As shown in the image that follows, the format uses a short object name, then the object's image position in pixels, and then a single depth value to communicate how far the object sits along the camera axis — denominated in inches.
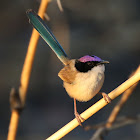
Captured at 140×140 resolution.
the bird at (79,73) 199.2
